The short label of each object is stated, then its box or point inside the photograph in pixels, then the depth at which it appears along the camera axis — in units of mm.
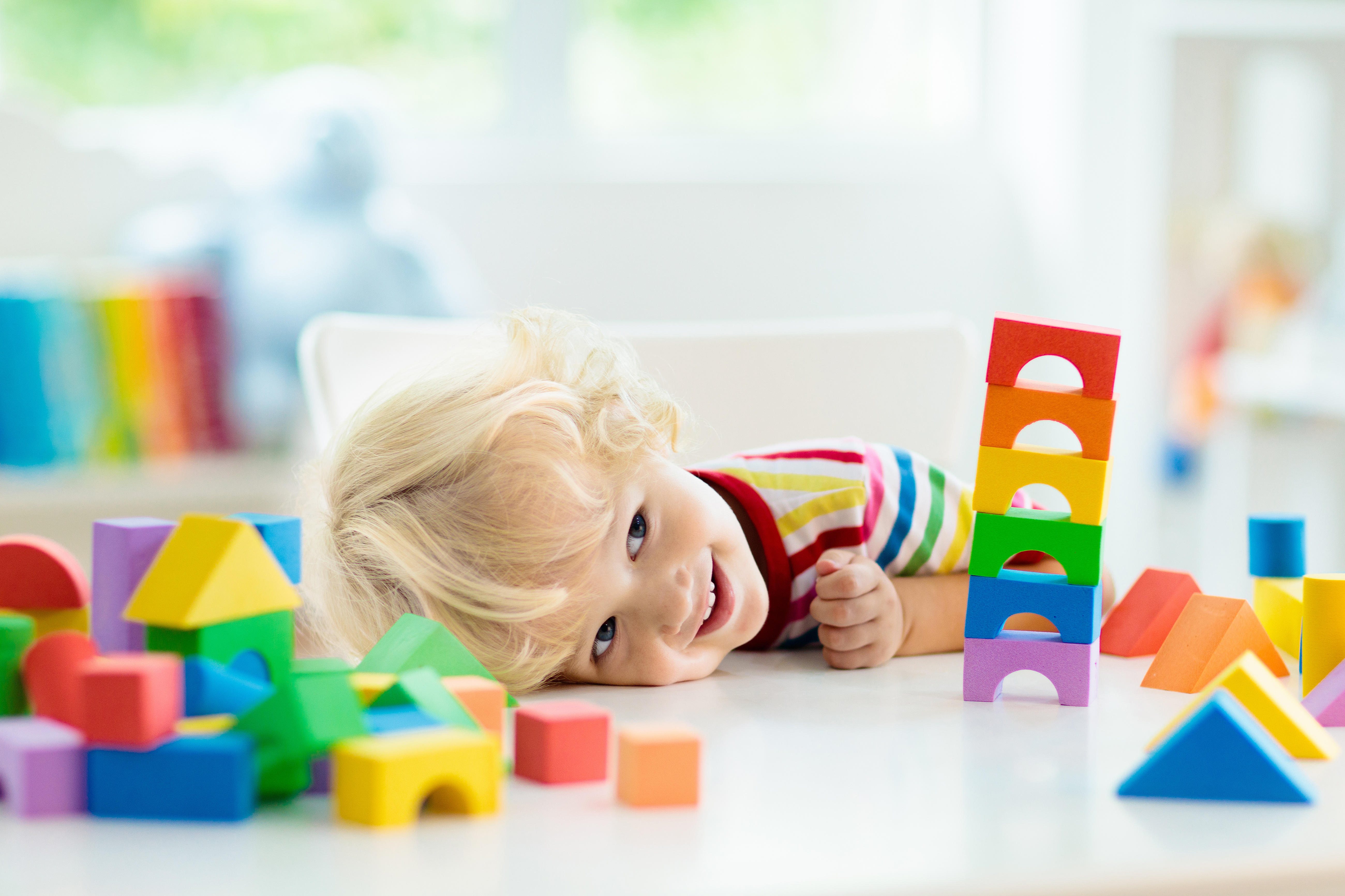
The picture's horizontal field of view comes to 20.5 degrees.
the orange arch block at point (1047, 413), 1391
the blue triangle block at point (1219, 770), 1248
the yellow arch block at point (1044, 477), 1397
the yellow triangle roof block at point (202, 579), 1273
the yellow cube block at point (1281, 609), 1518
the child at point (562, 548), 1506
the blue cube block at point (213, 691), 1282
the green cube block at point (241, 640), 1280
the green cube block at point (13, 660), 1281
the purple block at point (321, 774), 1255
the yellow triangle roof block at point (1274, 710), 1307
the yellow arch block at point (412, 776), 1222
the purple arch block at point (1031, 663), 1407
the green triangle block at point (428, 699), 1288
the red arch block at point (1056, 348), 1385
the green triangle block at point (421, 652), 1384
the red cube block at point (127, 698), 1226
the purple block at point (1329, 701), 1369
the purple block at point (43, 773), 1232
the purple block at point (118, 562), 1325
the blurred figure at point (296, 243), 3691
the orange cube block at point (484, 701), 1321
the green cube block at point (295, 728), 1238
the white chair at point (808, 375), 2038
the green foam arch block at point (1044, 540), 1403
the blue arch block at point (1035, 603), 1413
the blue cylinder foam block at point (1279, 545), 1534
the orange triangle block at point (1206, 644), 1445
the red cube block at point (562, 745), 1277
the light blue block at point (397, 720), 1267
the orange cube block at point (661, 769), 1246
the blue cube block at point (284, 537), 1356
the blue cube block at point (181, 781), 1229
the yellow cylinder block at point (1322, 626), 1417
